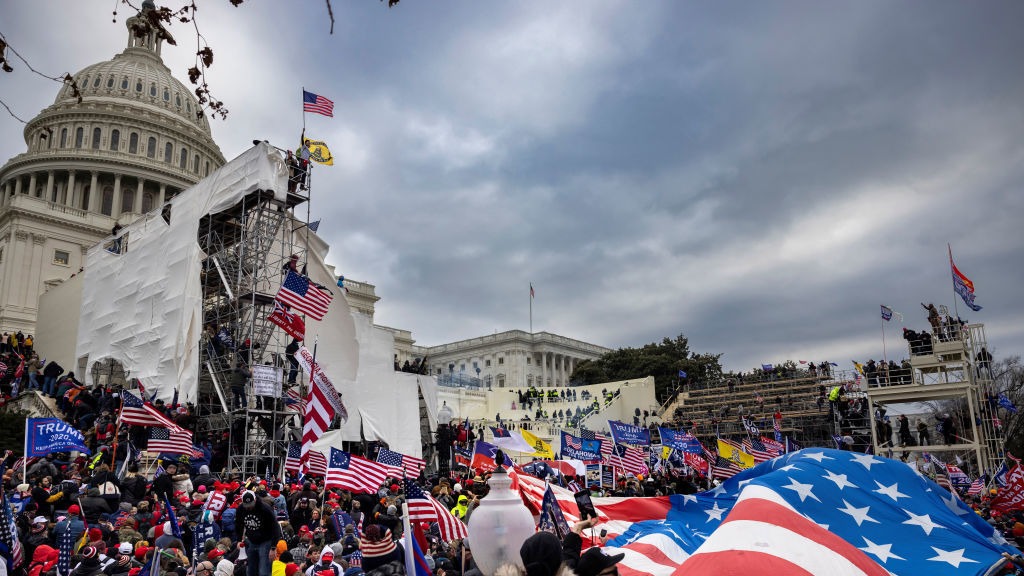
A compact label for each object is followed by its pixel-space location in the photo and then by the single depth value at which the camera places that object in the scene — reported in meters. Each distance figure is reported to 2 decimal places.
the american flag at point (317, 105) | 27.70
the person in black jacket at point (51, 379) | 26.98
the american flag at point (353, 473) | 12.08
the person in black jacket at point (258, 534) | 9.66
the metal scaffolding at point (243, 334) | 25.27
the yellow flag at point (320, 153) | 30.47
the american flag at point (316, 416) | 15.21
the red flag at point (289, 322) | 21.83
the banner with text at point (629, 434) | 20.98
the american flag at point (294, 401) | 26.12
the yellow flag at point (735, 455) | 20.20
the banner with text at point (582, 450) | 20.58
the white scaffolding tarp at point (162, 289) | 27.84
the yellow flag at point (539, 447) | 22.83
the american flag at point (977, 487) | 19.86
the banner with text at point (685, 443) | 21.81
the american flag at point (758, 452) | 20.19
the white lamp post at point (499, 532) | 4.60
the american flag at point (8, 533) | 8.15
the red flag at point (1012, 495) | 14.08
